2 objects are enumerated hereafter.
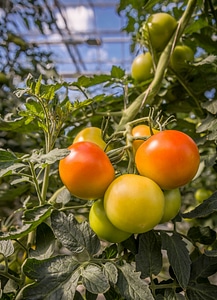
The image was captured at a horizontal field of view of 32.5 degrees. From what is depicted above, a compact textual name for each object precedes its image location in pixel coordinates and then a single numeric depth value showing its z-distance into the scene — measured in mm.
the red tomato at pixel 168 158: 397
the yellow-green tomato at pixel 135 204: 383
